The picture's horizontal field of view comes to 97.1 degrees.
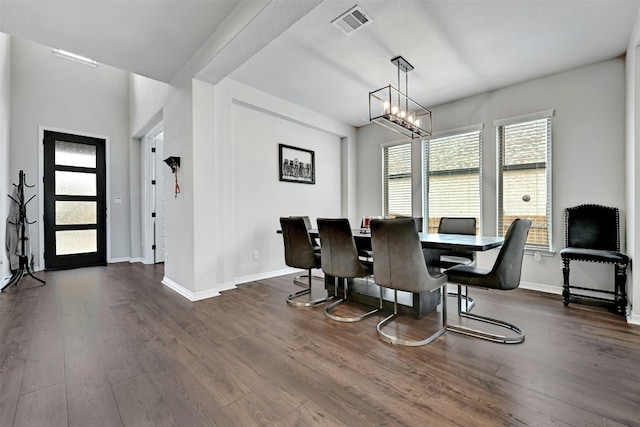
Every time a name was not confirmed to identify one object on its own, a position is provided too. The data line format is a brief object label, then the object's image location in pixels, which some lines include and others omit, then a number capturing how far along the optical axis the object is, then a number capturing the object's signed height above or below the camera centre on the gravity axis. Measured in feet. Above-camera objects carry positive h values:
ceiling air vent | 8.14 +5.72
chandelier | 9.66 +3.49
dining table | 7.57 -2.86
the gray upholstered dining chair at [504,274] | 7.22 -1.73
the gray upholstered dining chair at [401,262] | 7.18 -1.38
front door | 16.87 +0.62
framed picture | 15.66 +2.65
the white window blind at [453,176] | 14.29 +1.82
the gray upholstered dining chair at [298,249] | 10.41 -1.46
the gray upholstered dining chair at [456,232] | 11.05 -0.95
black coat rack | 13.94 -0.94
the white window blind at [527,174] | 12.23 +1.62
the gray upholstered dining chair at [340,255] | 8.93 -1.46
